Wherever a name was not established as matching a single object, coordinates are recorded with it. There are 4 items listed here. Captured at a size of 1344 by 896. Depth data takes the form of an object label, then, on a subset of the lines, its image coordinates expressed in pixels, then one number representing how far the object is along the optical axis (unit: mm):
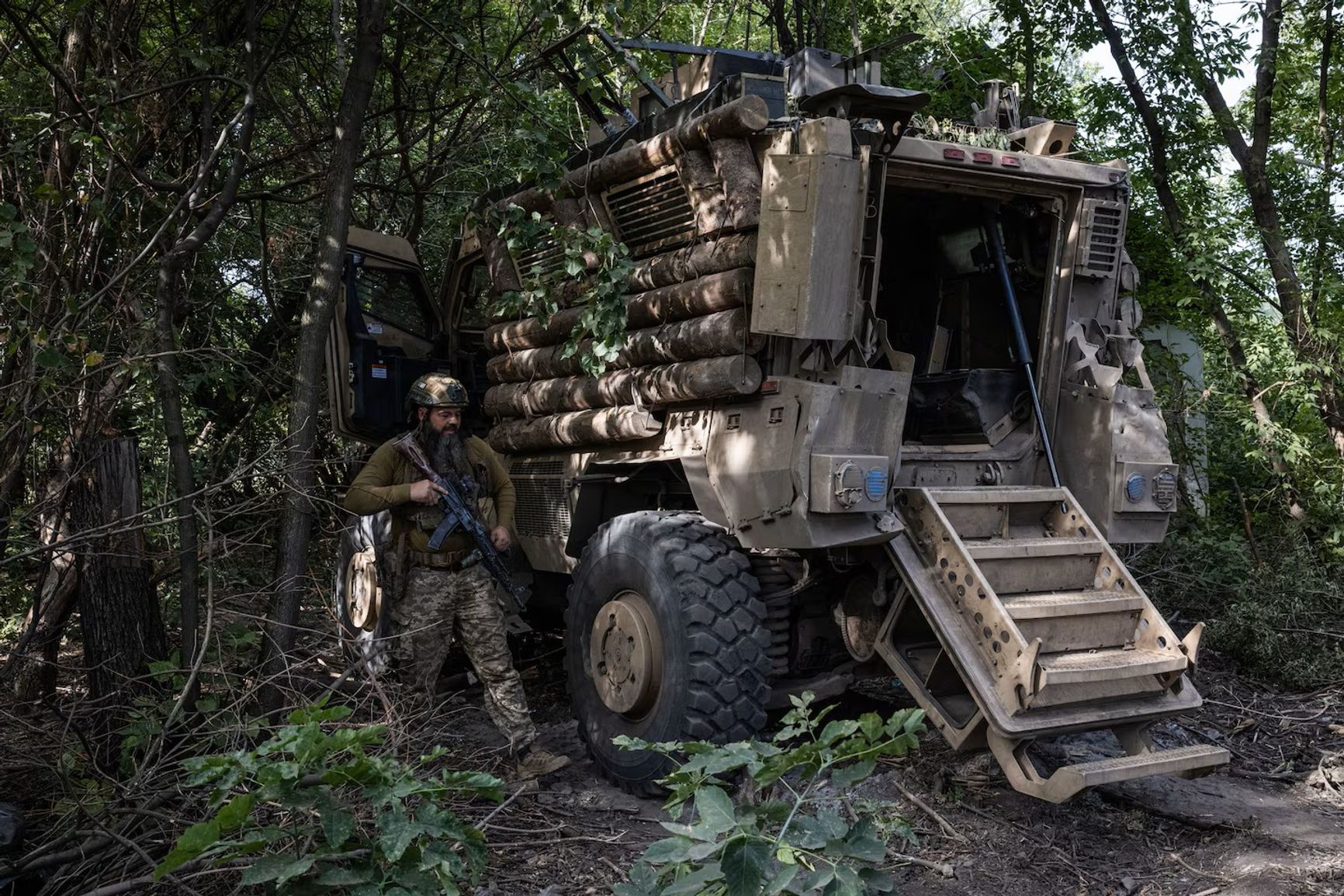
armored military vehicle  4816
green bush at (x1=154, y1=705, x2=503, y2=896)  3117
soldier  5551
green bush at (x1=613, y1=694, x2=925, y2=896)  2885
